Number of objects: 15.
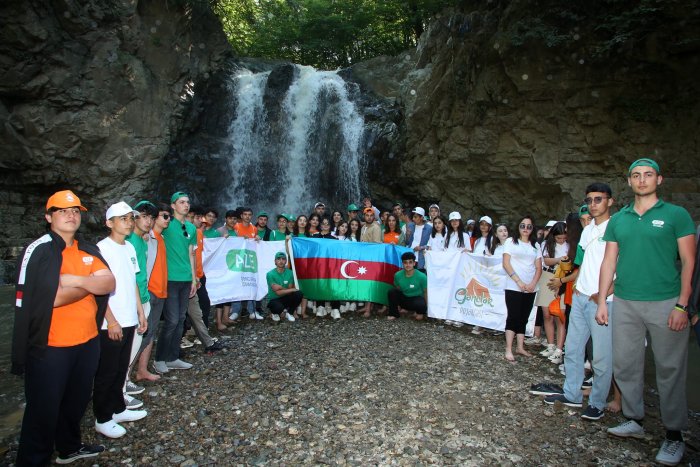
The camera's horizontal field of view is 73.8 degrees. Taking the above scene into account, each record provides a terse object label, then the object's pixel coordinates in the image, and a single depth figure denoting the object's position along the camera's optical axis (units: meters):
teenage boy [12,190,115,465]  3.27
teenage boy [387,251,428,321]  8.85
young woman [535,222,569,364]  6.95
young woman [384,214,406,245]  10.34
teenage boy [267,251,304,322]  8.91
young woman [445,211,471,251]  9.23
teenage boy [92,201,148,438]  4.25
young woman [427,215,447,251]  9.45
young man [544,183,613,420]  4.63
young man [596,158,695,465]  3.84
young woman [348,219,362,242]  10.19
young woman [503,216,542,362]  6.50
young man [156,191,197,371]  5.89
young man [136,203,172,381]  5.52
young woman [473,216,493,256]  8.74
